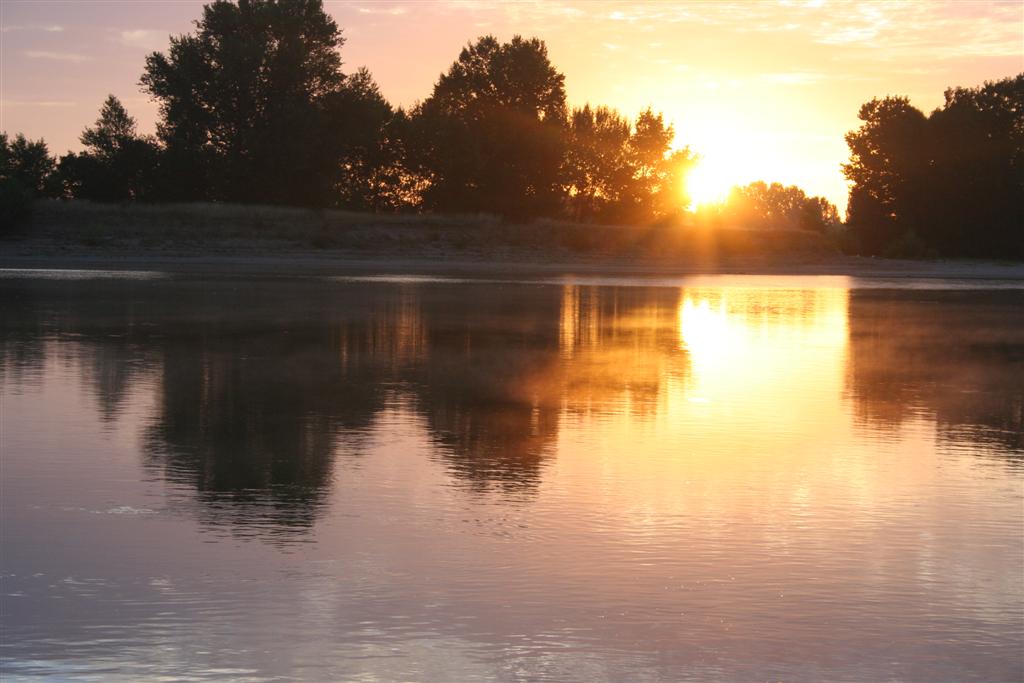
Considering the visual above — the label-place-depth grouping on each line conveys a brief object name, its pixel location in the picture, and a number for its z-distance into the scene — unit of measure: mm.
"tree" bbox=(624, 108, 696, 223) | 104062
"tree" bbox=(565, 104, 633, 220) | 99362
